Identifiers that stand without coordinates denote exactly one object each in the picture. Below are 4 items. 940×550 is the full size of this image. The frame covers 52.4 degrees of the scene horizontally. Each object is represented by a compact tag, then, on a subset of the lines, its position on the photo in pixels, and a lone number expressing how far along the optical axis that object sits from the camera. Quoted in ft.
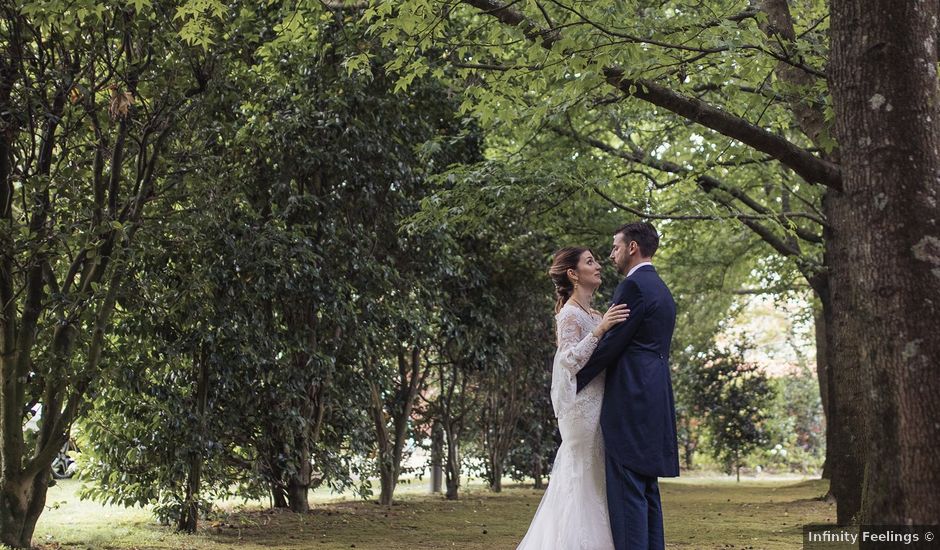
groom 18.11
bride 19.06
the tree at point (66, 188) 24.98
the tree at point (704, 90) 21.27
